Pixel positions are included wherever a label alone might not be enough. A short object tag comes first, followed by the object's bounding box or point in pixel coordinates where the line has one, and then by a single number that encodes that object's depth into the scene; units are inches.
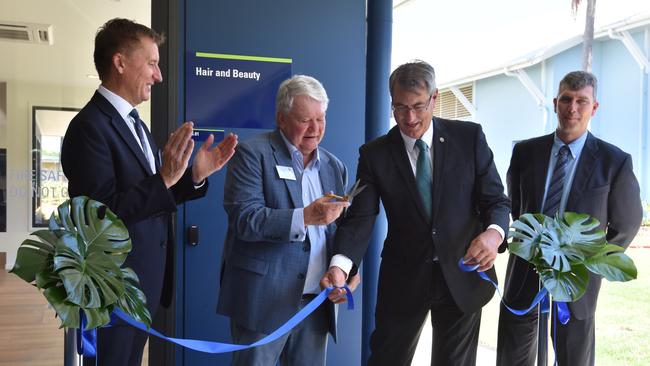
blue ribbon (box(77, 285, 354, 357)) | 68.4
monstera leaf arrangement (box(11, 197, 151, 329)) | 63.7
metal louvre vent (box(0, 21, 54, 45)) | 146.3
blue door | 133.0
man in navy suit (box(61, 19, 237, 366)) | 77.1
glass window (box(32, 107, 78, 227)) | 148.0
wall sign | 132.1
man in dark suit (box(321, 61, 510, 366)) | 88.5
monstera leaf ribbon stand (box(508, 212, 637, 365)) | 80.2
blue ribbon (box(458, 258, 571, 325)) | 83.9
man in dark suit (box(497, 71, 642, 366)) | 108.7
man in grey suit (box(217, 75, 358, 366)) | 88.1
